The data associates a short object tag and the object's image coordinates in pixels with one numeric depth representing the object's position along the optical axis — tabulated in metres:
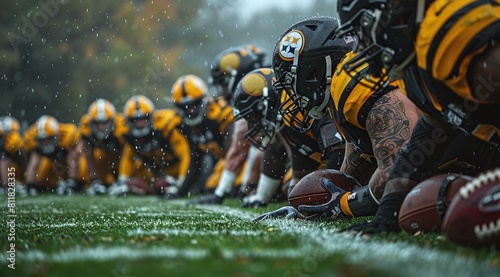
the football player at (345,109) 6.89
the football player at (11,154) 27.14
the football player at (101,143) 23.42
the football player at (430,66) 4.89
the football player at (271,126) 10.12
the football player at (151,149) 20.25
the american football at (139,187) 21.14
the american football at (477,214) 4.48
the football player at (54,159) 24.86
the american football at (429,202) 5.35
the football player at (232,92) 14.14
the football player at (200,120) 17.20
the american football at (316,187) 7.70
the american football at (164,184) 20.31
